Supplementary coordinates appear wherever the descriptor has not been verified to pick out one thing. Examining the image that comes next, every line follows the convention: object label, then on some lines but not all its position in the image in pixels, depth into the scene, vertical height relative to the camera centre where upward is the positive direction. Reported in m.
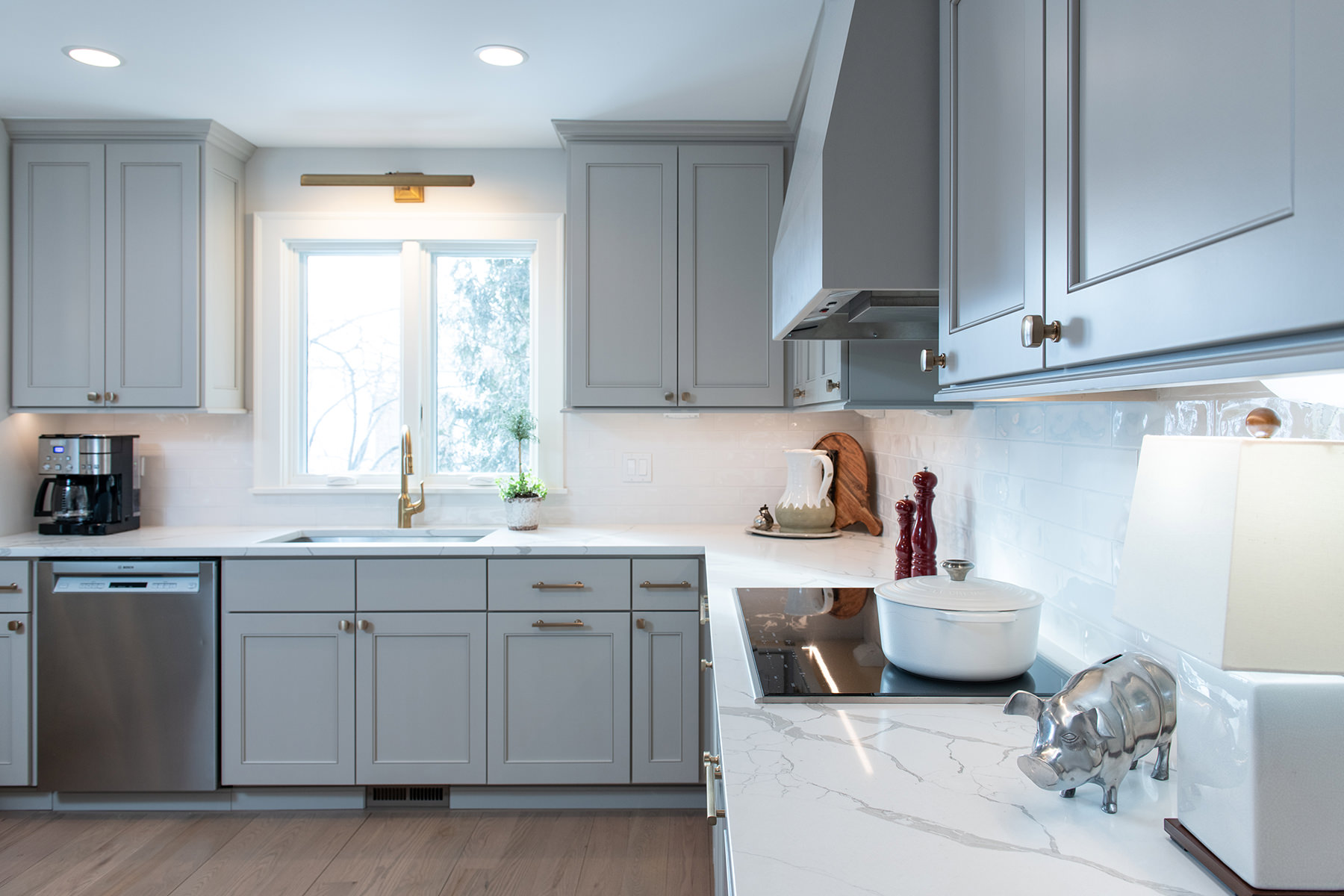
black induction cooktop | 1.24 -0.37
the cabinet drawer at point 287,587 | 2.69 -0.48
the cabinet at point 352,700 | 2.69 -0.85
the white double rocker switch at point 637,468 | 3.28 -0.10
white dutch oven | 1.24 -0.28
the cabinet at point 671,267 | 2.96 +0.64
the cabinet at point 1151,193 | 0.51 +0.21
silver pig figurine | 0.86 -0.30
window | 3.27 +0.33
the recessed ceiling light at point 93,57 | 2.39 +1.15
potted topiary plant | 3.05 -0.19
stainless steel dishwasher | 2.67 -0.71
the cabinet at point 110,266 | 2.94 +0.64
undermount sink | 3.13 -0.36
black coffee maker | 2.93 -0.16
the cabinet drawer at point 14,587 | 2.68 -0.48
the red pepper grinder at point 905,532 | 2.07 -0.22
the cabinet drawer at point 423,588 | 2.69 -0.48
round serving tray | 2.84 -0.32
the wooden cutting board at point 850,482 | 2.99 -0.14
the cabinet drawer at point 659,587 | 2.70 -0.47
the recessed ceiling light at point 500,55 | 2.37 +1.15
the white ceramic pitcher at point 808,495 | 2.86 -0.18
